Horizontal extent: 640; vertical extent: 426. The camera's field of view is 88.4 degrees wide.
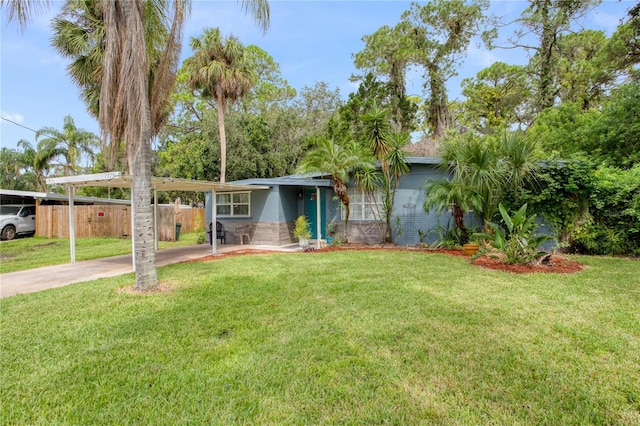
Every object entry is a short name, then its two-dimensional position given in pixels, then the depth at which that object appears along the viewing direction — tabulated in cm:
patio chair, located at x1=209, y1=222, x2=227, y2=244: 1377
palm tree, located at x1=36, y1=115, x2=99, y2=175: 2548
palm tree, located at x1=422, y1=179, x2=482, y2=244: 948
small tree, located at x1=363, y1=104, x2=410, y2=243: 1064
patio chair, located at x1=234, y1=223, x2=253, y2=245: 1342
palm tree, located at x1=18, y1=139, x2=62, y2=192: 2558
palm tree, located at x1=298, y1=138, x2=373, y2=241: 1060
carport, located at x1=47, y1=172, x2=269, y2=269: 796
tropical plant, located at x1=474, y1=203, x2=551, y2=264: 756
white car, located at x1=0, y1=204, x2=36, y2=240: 1608
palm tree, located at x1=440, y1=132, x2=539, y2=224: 938
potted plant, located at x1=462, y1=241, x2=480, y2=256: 953
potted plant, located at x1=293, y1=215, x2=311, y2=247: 1204
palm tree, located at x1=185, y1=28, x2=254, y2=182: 1656
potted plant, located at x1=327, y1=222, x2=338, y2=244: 1264
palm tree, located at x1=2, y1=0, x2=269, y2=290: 555
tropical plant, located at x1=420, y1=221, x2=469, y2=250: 1060
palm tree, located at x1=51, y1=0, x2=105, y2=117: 825
